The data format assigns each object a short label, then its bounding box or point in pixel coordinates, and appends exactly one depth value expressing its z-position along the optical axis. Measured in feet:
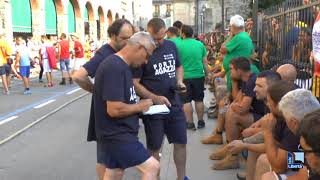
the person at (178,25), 27.96
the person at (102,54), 14.79
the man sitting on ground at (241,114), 18.63
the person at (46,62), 55.57
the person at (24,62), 48.23
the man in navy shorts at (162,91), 15.98
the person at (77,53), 60.49
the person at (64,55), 58.08
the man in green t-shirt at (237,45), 23.79
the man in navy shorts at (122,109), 12.09
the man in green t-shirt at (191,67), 26.32
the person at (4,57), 47.80
